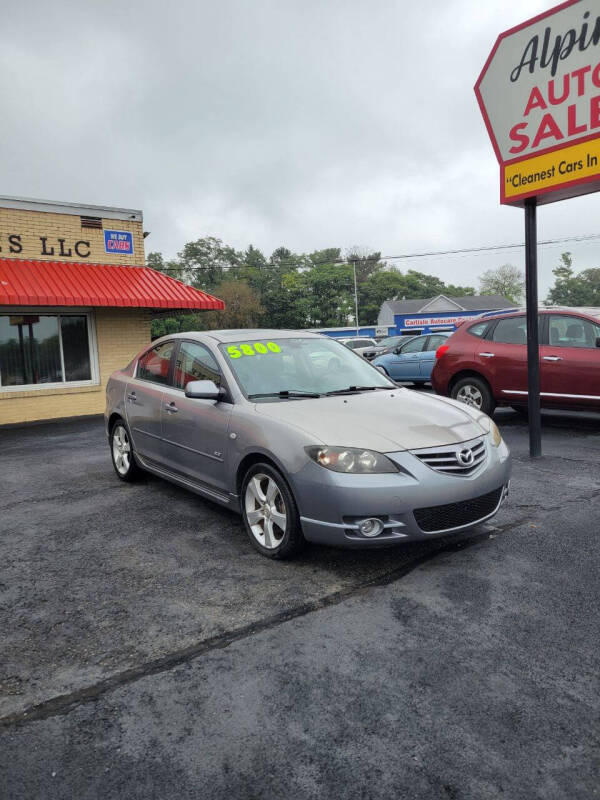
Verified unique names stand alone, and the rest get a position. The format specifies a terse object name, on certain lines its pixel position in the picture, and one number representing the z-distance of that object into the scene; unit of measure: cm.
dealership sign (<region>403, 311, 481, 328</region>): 6216
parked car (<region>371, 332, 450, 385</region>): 1538
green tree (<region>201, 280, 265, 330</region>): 6512
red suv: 800
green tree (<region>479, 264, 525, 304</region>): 10669
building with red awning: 1182
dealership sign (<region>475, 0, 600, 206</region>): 609
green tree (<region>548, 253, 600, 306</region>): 9900
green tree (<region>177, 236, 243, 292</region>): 8500
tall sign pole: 684
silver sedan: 356
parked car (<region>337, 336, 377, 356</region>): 3391
